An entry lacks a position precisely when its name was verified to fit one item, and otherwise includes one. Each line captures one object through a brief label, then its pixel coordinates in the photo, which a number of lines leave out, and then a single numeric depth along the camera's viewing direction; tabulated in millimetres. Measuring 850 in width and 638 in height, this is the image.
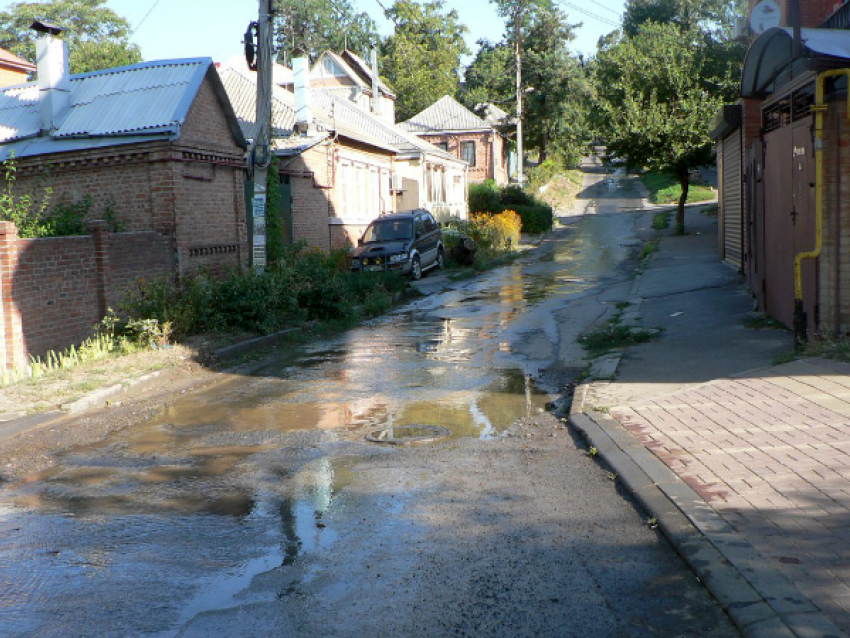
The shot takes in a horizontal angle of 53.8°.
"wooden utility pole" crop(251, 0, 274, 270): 15312
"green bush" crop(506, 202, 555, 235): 43125
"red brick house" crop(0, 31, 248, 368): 15414
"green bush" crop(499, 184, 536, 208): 45094
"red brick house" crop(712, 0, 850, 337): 8883
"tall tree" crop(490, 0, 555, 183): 53812
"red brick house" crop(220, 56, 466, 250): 23625
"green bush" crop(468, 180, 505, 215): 46031
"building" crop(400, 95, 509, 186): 54528
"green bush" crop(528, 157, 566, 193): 61469
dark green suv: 22984
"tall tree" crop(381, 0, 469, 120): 73375
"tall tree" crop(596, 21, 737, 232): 30422
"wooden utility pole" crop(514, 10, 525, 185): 49125
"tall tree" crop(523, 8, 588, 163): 59219
